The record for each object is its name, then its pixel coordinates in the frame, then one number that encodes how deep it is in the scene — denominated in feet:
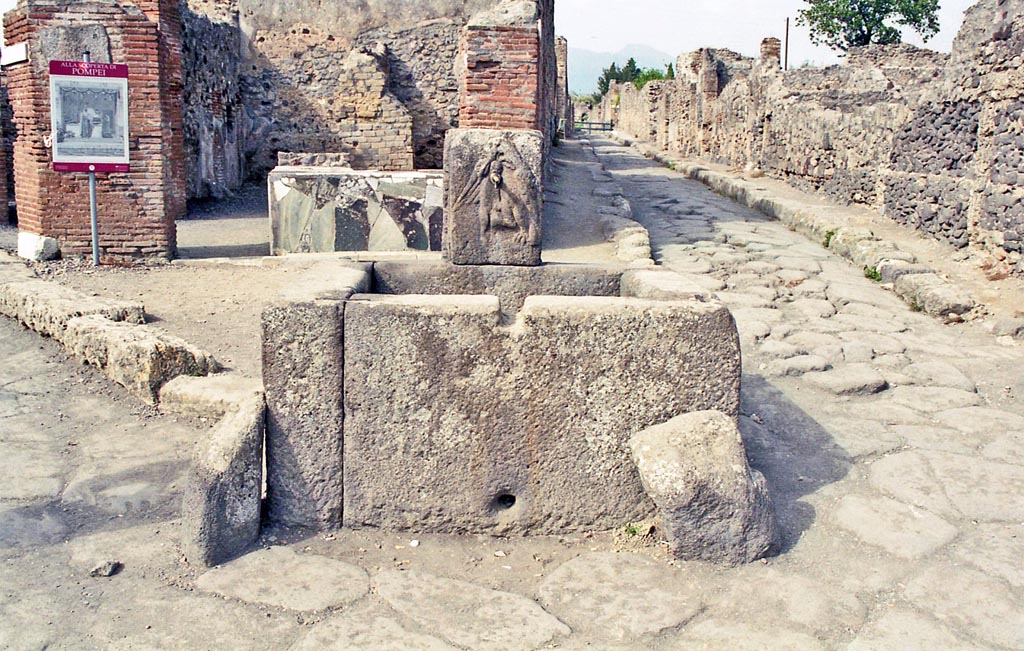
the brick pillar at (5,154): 35.22
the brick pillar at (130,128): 24.49
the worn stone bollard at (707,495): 9.28
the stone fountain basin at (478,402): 9.73
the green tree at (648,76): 152.20
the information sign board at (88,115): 23.93
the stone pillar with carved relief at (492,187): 11.86
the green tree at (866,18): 121.80
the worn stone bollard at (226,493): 9.29
